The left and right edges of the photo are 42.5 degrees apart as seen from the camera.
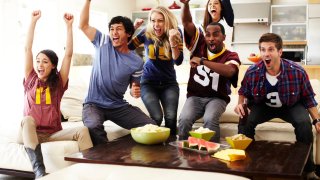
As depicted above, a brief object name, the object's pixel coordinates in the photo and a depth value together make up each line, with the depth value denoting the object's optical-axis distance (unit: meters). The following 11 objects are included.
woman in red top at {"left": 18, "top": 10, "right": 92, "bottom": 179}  2.86
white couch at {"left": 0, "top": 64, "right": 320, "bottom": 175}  2.80
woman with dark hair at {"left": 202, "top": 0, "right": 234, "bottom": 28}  3.19
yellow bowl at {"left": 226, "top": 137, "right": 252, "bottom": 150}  2.39
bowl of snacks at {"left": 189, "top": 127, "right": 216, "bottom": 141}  2.55
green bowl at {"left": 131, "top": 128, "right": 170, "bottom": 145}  2.55
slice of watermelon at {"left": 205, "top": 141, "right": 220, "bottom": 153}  2.33
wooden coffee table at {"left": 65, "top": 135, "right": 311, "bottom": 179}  1.92
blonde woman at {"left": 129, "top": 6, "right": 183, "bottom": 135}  3.18
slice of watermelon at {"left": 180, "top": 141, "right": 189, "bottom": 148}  2.47
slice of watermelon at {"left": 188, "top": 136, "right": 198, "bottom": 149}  2.41
